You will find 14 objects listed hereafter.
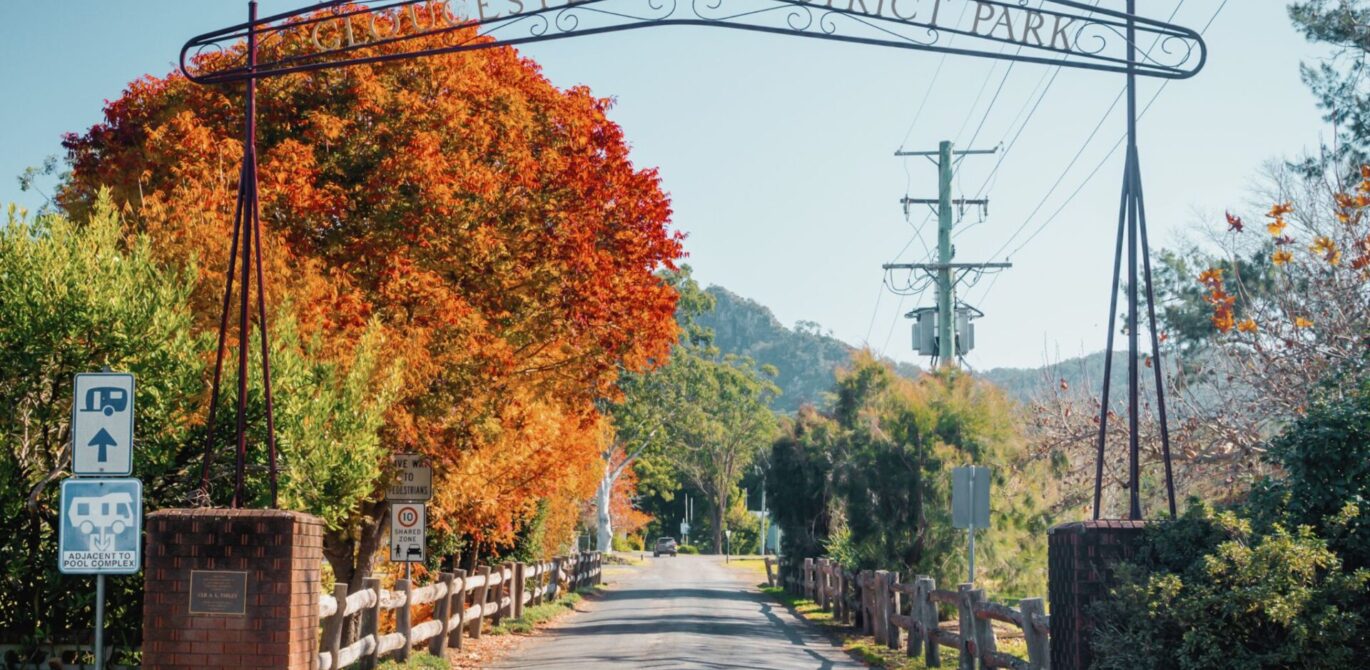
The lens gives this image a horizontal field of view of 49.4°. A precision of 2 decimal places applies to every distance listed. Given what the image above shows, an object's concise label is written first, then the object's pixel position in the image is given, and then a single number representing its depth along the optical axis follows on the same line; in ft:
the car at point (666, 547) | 334.65
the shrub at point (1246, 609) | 30.76
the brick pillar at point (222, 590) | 38.09
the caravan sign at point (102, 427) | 34.94
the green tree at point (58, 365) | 41.11
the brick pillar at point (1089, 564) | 37.04
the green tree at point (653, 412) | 189.92
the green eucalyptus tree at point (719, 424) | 229.86
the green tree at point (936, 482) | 85.97
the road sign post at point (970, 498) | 66.28
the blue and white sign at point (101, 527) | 34.68
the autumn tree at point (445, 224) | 63.41
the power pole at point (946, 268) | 100.53
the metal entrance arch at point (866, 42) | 40.04
